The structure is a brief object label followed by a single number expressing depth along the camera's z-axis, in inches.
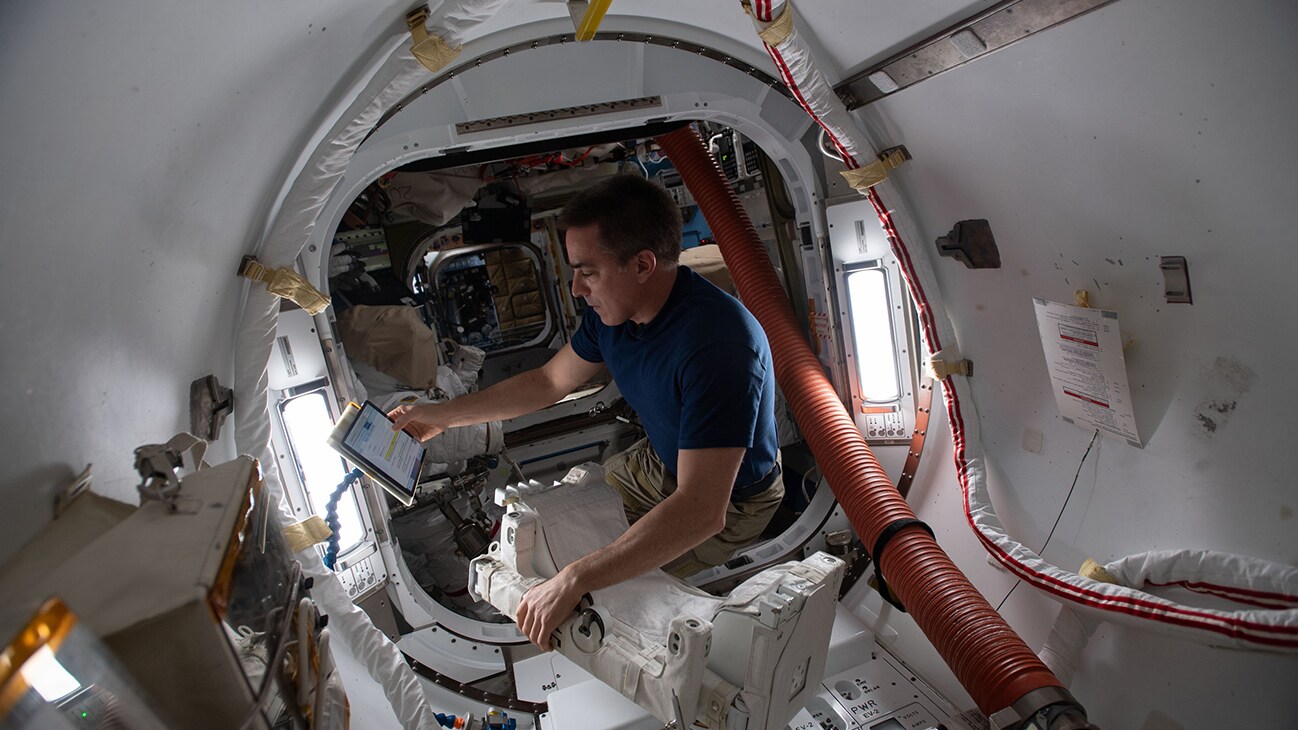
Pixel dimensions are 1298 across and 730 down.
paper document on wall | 78.5
